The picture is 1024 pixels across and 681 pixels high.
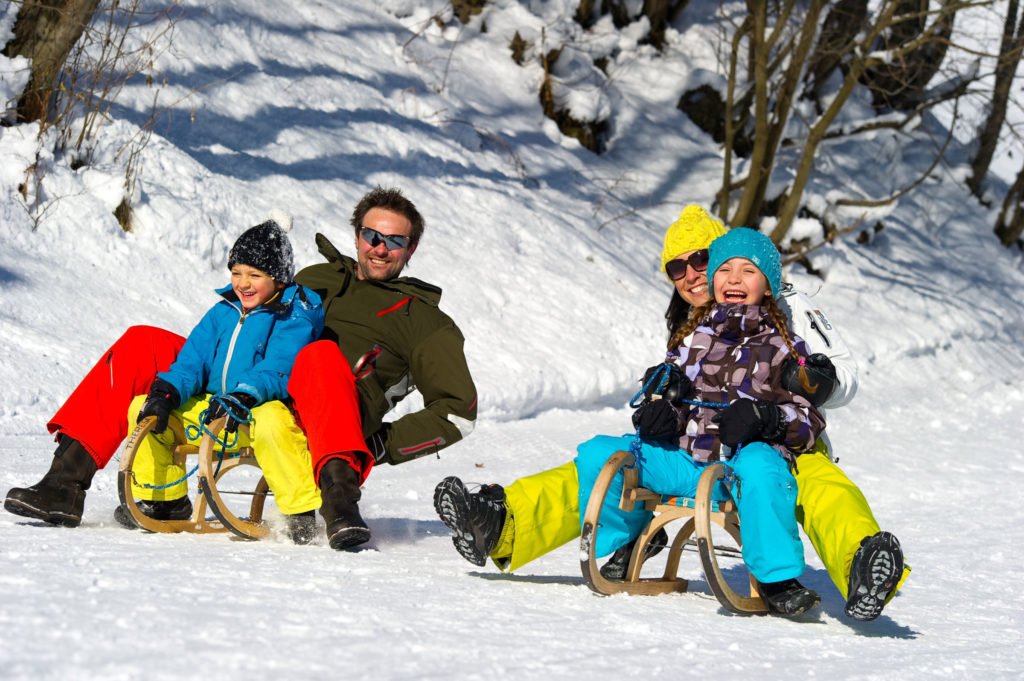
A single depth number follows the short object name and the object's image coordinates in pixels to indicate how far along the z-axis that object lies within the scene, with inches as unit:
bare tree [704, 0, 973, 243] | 812.0
